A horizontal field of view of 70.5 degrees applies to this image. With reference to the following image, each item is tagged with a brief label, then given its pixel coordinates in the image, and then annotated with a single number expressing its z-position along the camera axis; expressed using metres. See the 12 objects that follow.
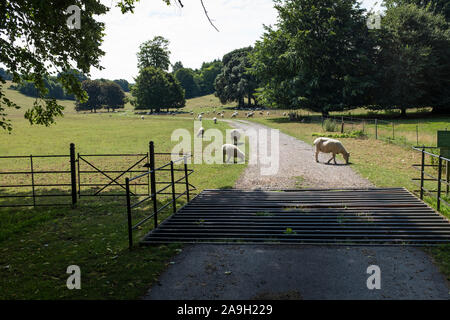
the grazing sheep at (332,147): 17.02
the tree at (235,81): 81.44
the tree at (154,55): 93.62
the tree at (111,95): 109.62
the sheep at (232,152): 19.34
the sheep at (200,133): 32.31
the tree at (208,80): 141.02
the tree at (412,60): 43.38
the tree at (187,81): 133.88
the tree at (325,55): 44.66
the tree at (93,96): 108.12
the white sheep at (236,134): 29.05
